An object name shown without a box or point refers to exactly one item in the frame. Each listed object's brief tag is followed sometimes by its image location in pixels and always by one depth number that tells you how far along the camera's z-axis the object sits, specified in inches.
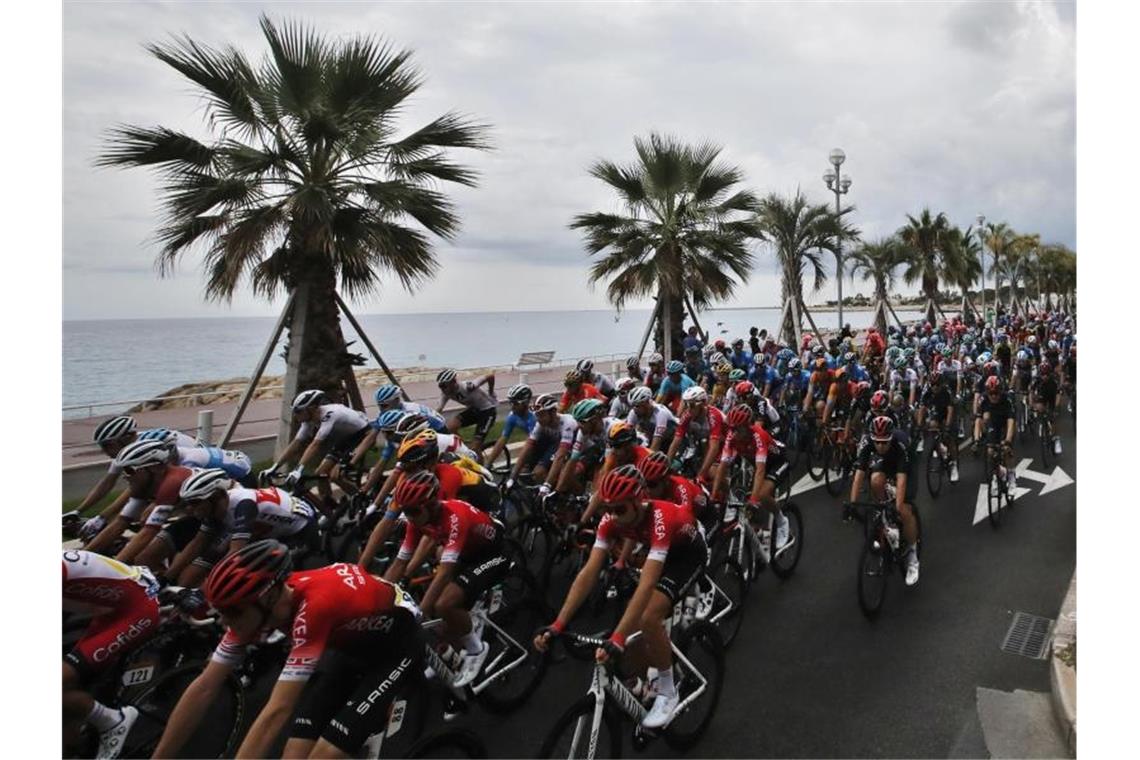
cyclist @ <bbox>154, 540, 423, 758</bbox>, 110.6
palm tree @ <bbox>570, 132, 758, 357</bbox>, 628.1
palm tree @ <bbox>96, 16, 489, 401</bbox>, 347.6
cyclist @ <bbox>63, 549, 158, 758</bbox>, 129.5
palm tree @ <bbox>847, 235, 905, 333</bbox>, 1218.0
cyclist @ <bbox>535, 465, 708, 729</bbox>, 143.4
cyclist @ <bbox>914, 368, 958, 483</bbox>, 383.2
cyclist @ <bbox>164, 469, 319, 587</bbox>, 173.8
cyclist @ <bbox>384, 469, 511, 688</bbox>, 161.2
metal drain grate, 195.8
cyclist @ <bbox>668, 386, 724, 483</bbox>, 271.0
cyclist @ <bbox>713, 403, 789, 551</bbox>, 242.2
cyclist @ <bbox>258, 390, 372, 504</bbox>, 277.1
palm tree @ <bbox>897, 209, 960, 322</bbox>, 1230.3
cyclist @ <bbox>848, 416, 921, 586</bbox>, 238.8
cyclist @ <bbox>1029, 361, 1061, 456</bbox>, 435.5
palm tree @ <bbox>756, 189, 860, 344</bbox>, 896.9
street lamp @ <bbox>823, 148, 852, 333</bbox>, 783.1
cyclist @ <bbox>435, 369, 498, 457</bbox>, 340.5
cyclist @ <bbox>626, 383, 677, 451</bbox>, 292.5
